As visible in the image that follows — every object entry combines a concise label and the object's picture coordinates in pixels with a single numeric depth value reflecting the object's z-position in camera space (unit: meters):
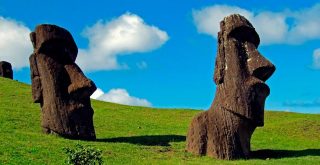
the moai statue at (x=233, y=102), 24.88
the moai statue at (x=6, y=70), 62.97
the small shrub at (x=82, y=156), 15.23
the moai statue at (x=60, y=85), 28.14
